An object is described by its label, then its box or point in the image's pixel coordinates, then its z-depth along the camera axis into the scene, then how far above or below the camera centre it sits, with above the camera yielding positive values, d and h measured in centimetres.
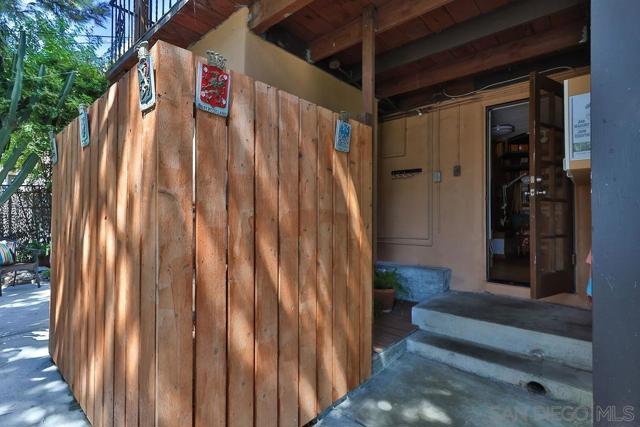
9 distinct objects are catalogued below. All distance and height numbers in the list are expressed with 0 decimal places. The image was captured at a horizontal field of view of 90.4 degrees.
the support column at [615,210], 70 +0
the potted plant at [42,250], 588 -62
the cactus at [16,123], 336 +102
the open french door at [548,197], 268 +14
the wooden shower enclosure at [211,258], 115 -20
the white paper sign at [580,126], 219 +60
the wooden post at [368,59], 226 +114
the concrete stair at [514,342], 212 -103
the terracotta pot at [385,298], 340 -90
